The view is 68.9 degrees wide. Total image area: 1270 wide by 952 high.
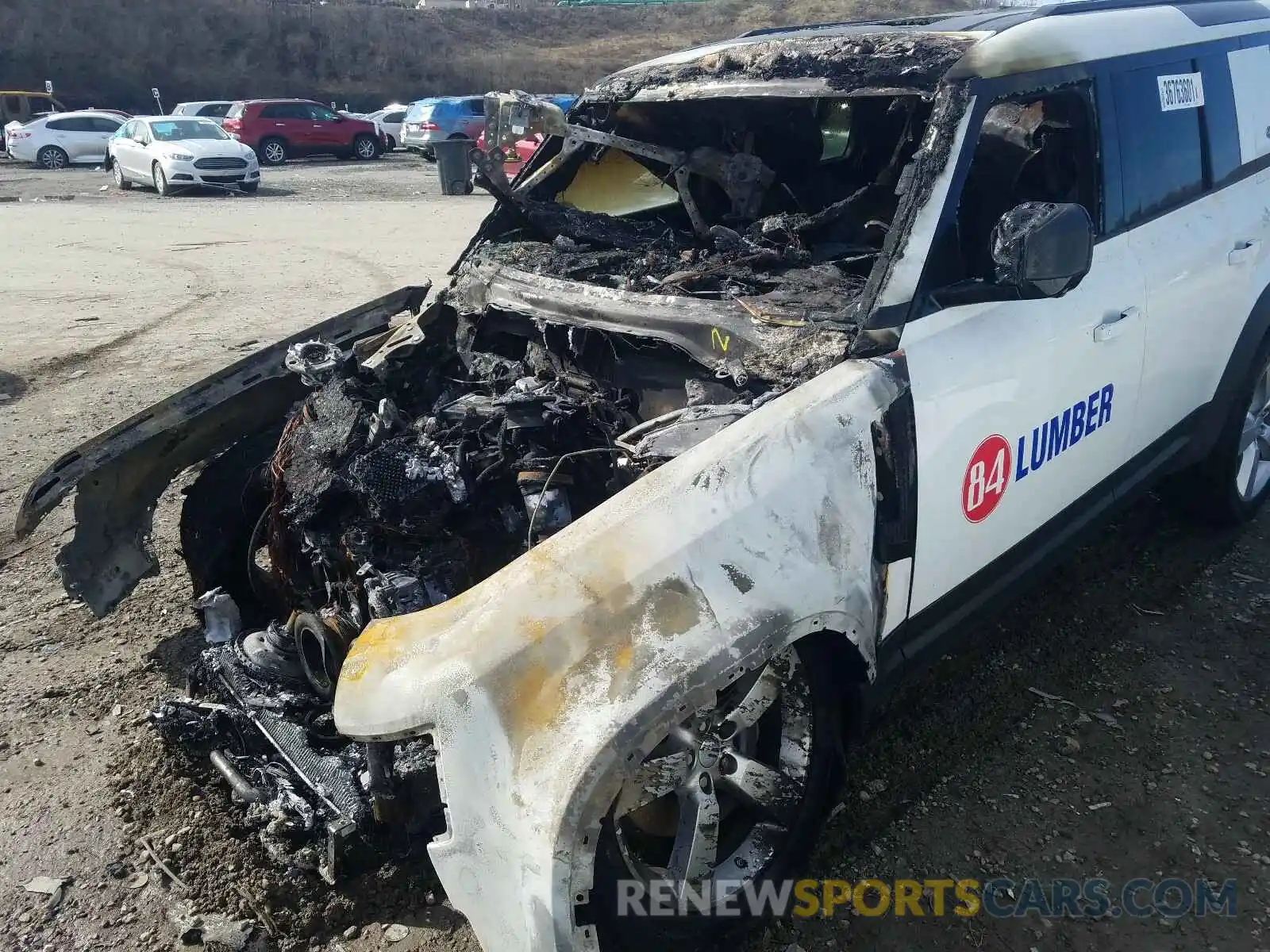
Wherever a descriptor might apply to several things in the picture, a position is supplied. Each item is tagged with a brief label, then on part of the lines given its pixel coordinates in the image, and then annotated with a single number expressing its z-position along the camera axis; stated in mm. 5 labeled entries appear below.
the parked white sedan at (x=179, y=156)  18750
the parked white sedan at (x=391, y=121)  28703
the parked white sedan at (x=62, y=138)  24047
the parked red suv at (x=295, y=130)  25750
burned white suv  1818
